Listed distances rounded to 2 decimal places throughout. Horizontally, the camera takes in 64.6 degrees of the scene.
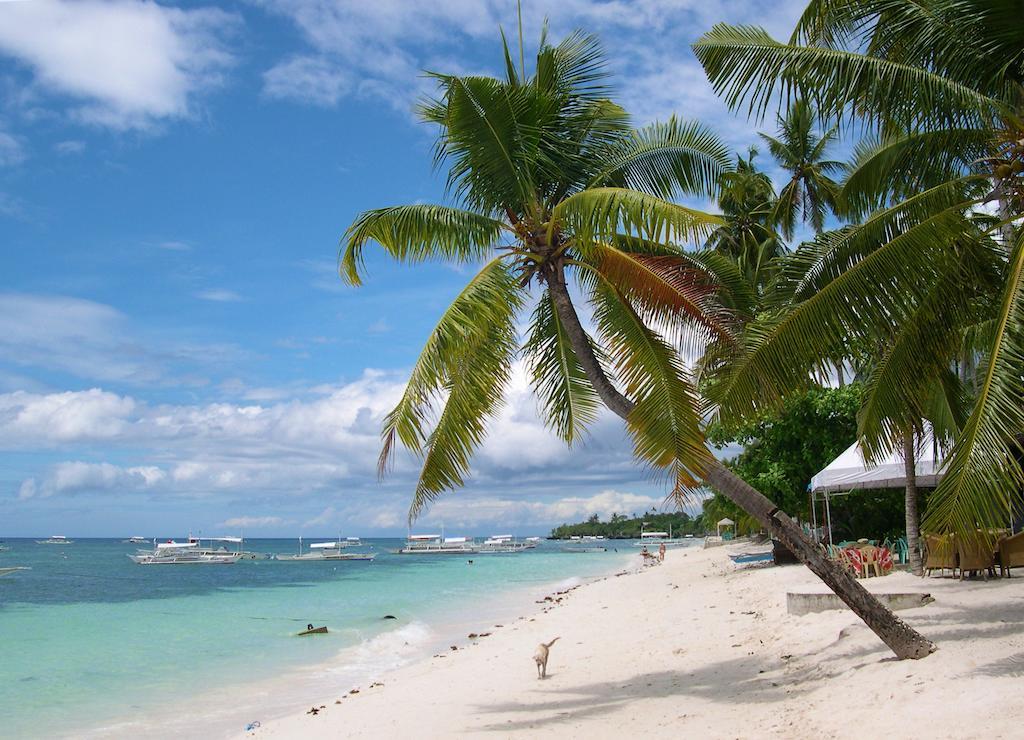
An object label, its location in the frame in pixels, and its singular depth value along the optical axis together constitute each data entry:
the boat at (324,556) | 76.69
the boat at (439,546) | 95.88
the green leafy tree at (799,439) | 20.08
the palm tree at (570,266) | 7.12
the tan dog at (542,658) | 10.62
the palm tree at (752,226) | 28.62
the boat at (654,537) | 126.94
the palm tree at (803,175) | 29.31
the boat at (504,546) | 103.62
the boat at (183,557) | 69.12
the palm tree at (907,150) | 6.39
